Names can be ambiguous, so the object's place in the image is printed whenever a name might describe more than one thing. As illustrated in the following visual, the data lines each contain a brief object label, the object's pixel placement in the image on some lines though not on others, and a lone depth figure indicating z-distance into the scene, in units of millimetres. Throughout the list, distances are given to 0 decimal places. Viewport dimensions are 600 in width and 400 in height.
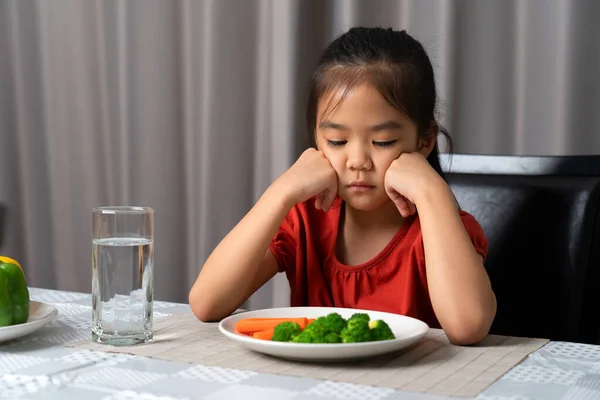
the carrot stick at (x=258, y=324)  1408
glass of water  1388
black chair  1699
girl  1549
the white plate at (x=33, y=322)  1368
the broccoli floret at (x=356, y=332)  1302
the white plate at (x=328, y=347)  1270
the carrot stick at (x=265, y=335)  1376
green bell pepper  1423
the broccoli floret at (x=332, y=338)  1302
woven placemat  1240
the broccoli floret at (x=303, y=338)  1307
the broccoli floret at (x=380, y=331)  1326
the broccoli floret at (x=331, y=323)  1314
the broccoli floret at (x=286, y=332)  1334
